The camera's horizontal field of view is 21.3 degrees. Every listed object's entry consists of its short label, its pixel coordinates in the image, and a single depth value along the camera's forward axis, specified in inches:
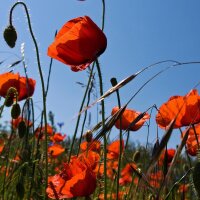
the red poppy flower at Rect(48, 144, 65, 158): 54.9
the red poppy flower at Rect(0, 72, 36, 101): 33.6
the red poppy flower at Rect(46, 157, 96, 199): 23.6
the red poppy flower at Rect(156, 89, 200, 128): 24.2
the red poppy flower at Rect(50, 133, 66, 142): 61.0
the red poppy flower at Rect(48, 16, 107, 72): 22.1
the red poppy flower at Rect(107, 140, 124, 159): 50.0
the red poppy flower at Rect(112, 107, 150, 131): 35.3
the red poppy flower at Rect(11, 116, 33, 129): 47.8
